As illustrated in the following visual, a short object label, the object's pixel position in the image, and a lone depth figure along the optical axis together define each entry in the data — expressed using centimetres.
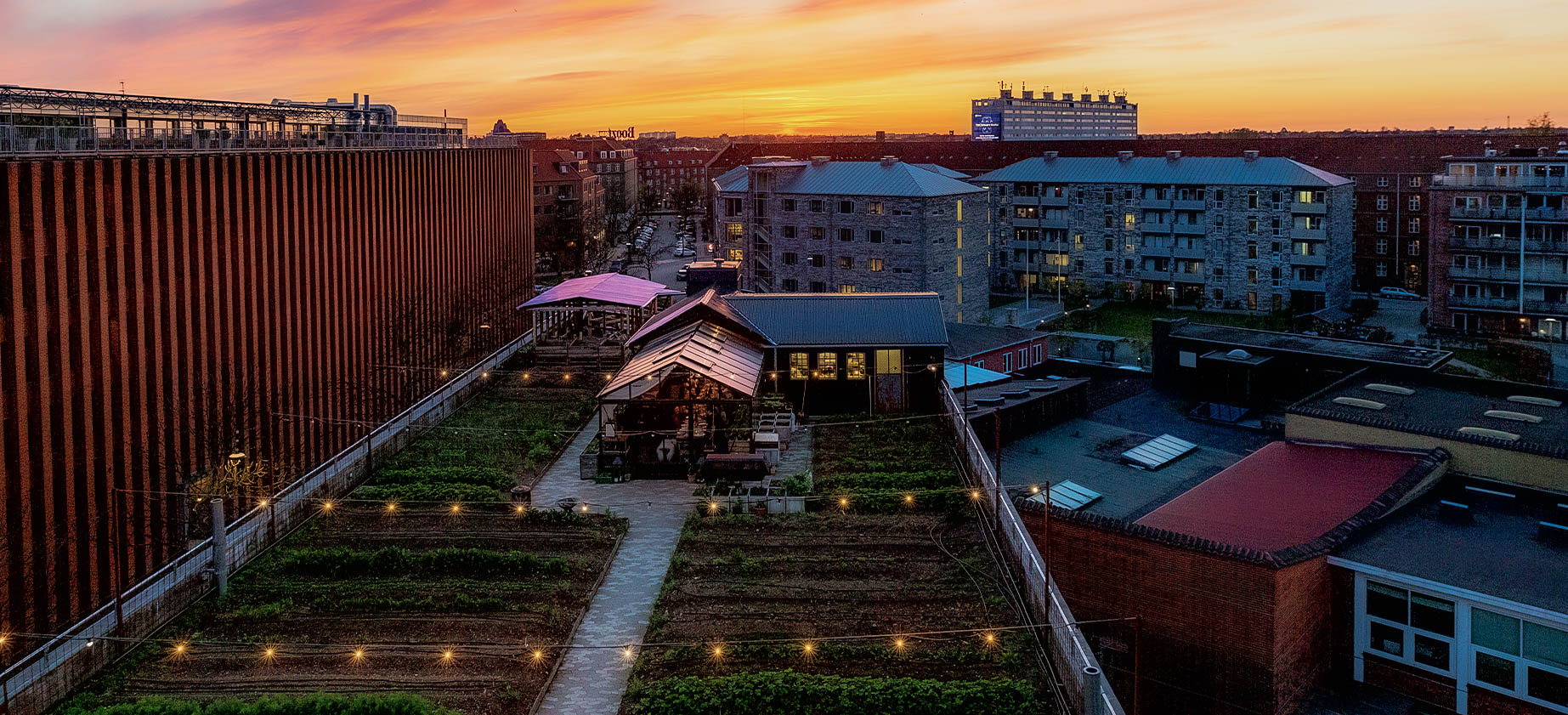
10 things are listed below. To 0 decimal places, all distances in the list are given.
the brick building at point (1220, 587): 1722
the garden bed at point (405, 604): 1672
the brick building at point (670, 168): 15950
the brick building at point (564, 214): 7956
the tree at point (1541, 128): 8069
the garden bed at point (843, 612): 1598
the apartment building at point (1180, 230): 5838
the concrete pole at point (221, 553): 1972
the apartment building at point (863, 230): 5359
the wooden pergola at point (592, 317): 4119
